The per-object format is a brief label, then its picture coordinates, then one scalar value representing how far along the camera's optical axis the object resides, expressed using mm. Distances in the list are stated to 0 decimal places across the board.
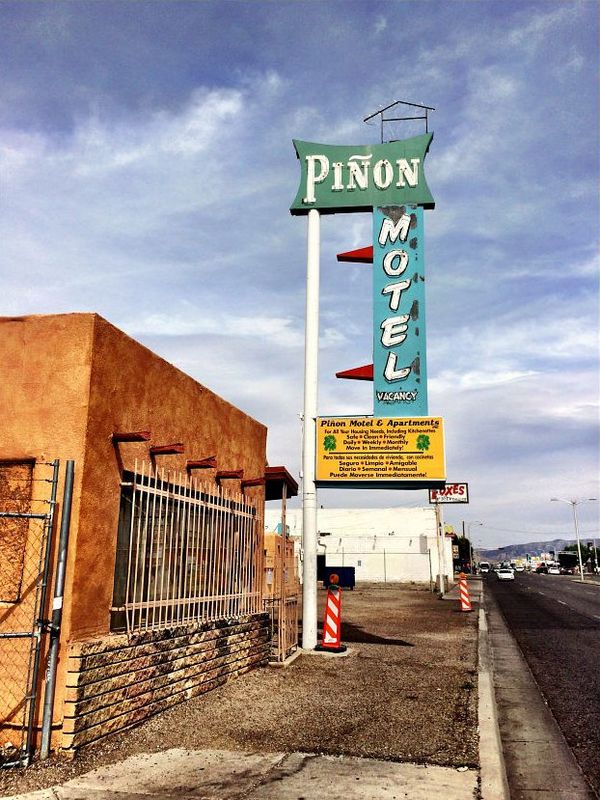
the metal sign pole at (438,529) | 31469
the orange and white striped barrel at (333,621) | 12172
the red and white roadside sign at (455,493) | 42359
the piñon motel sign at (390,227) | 13375
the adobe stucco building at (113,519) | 6160
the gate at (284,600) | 11203
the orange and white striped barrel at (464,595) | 23094
